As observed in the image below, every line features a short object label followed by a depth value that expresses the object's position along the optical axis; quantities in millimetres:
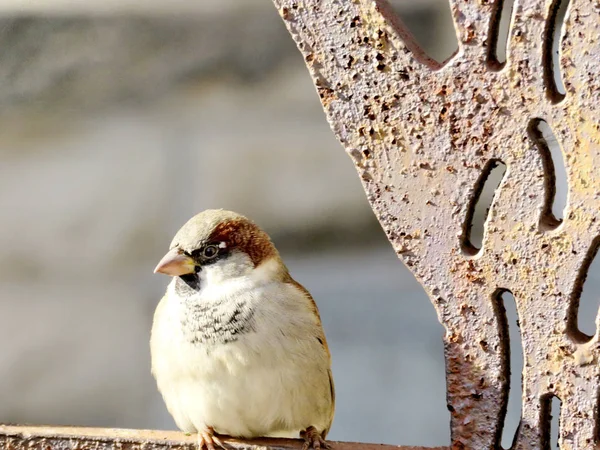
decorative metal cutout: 2800
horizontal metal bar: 2826
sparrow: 2856
